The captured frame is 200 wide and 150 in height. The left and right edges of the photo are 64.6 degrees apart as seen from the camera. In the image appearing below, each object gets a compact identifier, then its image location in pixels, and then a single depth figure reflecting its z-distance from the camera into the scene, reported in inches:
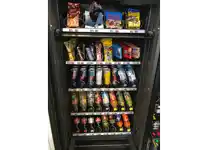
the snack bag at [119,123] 73.2
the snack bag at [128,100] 70.1
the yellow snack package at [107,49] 62.2
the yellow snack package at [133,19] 57.5
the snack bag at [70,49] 59.9
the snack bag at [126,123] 73.4
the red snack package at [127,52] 61.9
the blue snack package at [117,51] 63.0
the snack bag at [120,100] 70.2
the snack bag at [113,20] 57.3
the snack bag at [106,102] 69.3
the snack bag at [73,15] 55.5
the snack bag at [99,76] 65.9
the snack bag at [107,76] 66.3
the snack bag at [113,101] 69.3
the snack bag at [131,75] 65.5
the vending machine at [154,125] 52.1
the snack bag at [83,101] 70.0
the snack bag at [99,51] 62.2
